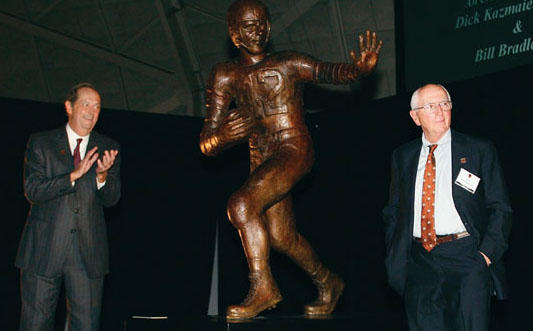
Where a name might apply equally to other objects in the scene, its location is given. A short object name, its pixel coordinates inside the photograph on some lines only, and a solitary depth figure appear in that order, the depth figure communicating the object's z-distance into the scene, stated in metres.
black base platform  4.36
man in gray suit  4.11
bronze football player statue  4.58
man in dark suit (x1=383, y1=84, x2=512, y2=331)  3.47
